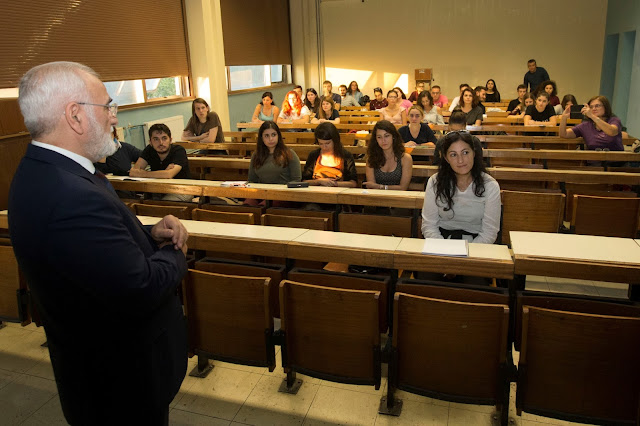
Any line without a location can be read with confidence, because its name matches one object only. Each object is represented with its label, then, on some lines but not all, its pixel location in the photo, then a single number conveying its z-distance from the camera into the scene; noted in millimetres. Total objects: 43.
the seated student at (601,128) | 4992
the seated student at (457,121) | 4984
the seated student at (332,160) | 4129
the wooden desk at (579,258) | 1856
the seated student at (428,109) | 7452
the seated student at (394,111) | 7297
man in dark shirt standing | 11688
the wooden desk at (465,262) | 1990
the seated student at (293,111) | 8320
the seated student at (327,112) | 8125
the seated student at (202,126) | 6402
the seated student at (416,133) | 5441
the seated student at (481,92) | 9867
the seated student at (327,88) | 10865
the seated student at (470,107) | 7387
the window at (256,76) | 11198
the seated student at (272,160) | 4145
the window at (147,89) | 7605
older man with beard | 1110
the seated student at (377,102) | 10883
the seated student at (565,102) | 7684
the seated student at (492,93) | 11133
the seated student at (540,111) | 7367
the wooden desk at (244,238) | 2283
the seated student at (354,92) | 12352
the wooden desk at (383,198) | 3156
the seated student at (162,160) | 4227
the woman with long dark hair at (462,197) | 2742
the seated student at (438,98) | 9086
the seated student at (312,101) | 9094
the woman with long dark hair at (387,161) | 3938
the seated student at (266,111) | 8086
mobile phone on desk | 3572
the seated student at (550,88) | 8984
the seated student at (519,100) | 9211
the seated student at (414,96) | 11328
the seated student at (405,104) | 8980
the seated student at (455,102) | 9278
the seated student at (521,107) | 8659
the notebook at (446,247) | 2060
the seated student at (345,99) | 11562
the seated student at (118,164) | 4543
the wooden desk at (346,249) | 2148
